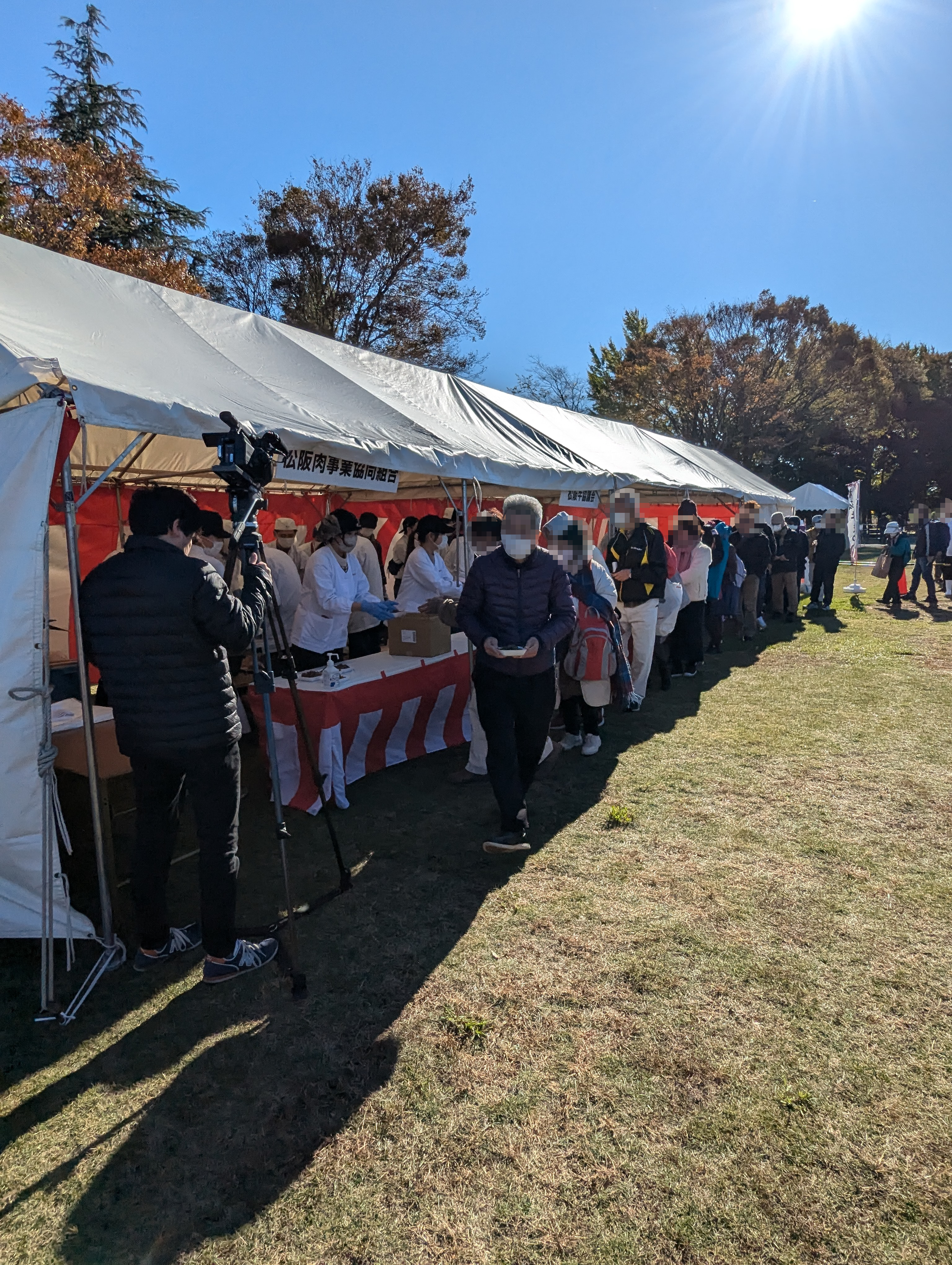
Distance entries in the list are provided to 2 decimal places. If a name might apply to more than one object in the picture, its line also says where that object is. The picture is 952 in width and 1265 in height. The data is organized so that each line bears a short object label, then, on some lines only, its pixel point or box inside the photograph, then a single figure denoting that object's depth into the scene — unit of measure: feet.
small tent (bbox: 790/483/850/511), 70.54
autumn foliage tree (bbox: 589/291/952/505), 105.09
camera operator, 8.24
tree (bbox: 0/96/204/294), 40.09
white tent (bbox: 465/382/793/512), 27.96
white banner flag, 61.57
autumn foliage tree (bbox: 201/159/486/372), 63.41
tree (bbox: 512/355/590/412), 115.65
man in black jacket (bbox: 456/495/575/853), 11.99
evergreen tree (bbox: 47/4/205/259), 63.46
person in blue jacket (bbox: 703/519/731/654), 30.22
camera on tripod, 8.86
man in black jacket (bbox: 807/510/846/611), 42.50
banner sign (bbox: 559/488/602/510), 24.29
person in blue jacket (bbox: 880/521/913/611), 44.62
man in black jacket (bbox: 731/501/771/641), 35.35
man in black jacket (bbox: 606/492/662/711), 21.56
